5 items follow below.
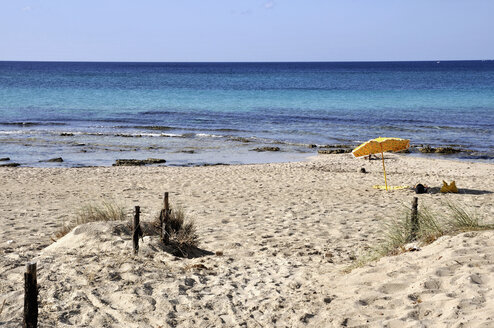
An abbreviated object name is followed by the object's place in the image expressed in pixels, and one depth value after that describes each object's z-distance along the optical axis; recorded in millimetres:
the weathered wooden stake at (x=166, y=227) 8375
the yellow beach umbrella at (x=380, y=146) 15234
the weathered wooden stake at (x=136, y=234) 7945
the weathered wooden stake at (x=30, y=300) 4797
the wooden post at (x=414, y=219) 7809
